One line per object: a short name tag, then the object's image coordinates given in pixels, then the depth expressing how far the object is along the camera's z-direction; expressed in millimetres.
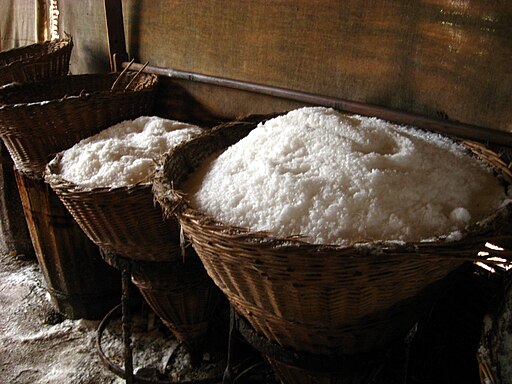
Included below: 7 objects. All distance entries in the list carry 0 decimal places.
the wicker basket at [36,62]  3215
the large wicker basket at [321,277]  1104
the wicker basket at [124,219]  1935
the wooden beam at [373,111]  1807
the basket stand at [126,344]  2217
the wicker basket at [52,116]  2473
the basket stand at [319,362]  1440
